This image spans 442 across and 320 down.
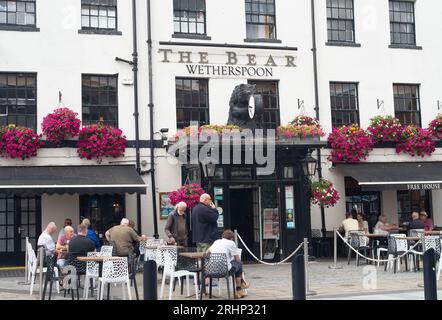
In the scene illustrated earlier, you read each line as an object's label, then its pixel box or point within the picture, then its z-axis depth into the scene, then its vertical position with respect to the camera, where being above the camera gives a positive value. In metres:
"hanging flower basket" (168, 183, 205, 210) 17.52 +0.16
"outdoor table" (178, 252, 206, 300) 12.12 -0.99
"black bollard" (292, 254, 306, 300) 10.02 -1.14
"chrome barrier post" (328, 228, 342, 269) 17.60 -1.55
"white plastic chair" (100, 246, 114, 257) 13.09 -0.90
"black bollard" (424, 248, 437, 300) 10.25 -1.23
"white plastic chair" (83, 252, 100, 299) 12.20 -1.18
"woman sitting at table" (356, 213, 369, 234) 19.72 -0.80
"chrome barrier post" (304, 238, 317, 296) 12.55 -1.42
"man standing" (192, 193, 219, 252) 13.47 -0.42
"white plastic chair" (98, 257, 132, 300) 11.69 -1.14
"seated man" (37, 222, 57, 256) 14.29 -0.70
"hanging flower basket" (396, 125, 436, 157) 21.36 +1.63
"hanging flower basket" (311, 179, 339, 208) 19.14 +0.12
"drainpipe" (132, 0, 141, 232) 19.20 +3.20
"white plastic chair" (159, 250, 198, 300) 12.43 -1.23
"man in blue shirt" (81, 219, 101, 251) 15.42 -0.73
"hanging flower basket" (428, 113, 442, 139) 21.73 +2.15
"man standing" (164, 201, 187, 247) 15.12 -0.56
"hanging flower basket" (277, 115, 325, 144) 18.53 +1.76
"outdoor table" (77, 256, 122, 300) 11.95 -0.96
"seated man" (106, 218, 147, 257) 14.00 -0.72
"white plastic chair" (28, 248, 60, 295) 13.48 -1.23
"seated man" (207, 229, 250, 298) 12.33 -0.95
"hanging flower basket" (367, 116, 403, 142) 21.03 +2.06
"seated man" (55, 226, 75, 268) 13.12 -0.85
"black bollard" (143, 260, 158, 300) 9.49 -1.06
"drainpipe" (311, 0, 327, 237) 20.62 +3.44
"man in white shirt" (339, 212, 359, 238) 19.16 -0.79
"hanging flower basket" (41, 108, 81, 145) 18.15 +2.13
